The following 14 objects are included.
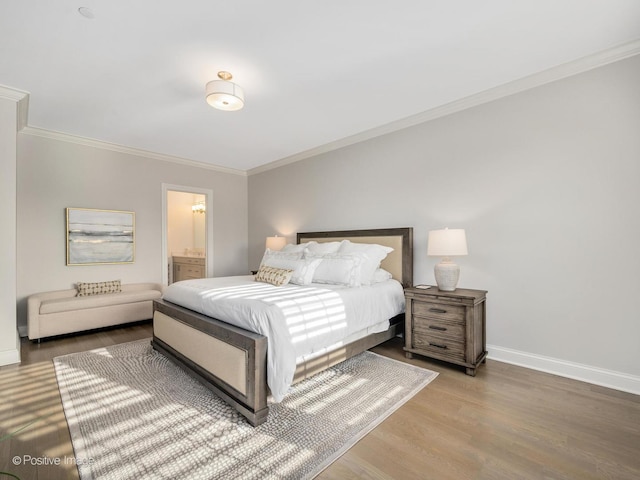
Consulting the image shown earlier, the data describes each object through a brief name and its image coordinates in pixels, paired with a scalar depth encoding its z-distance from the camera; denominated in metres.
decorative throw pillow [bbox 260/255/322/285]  3.14
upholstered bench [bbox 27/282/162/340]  3.46
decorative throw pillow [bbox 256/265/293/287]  3.11
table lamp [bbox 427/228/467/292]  2.74
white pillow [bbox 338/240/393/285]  3.23
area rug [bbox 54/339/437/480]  1.54
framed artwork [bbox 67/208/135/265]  4.09
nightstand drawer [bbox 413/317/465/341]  2.65
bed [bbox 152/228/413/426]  1.90
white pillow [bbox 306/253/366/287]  3.05
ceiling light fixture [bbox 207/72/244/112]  2.53
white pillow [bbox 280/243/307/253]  3.91
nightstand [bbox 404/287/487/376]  2.58
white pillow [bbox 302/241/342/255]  3.75
